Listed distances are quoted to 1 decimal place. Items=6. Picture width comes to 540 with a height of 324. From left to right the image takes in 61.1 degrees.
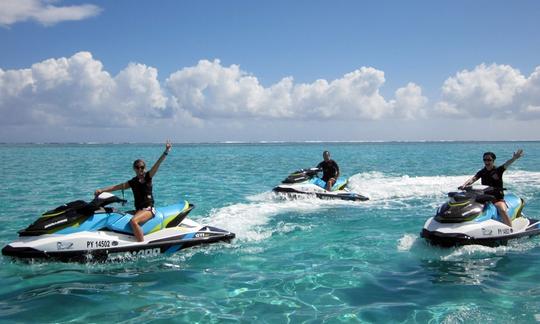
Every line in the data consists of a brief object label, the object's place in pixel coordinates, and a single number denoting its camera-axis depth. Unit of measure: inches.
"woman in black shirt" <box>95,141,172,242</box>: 318.7
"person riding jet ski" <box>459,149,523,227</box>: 350.3
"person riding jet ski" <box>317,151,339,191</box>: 641.6
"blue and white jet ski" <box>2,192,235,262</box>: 297.6
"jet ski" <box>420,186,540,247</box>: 326.0
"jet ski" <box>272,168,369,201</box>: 611.2
